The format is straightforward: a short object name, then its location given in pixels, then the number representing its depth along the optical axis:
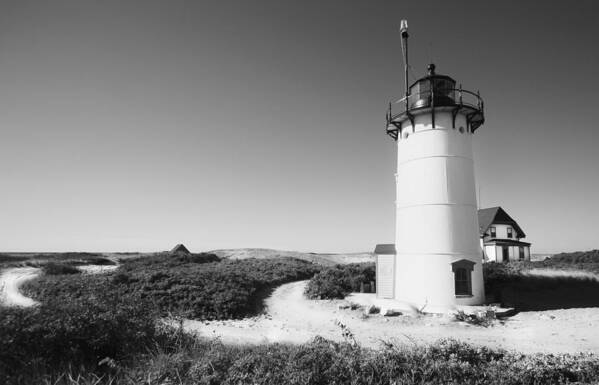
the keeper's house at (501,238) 32.75
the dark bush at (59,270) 26.20
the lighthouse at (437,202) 14.58
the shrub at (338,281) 17.95
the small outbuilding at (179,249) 37.51
